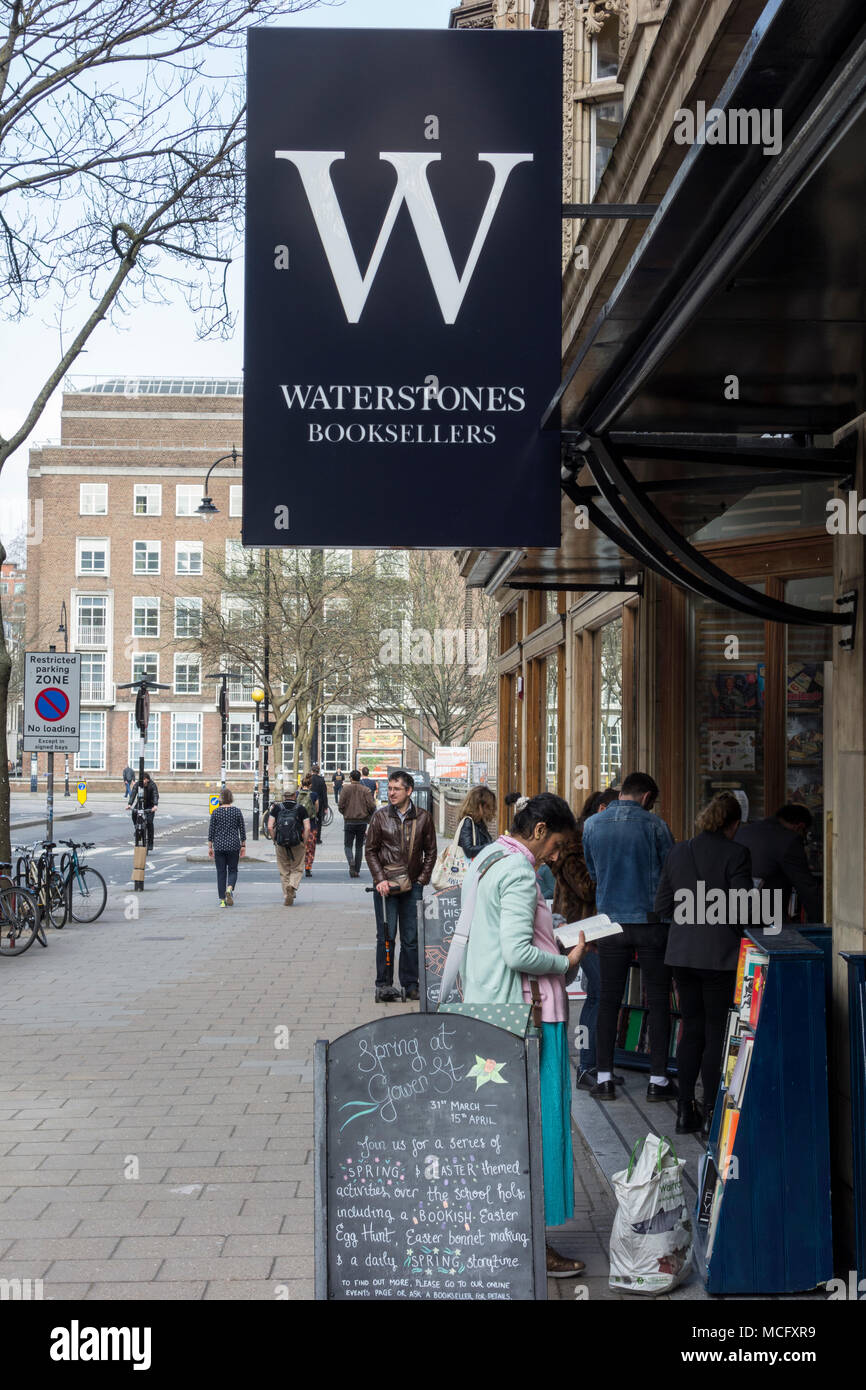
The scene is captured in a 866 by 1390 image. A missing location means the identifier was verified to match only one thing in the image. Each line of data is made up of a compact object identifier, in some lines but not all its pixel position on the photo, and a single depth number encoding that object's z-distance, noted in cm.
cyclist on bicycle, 3234
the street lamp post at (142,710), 2571
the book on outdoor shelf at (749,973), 532
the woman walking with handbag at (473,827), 1233
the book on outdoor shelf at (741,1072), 513
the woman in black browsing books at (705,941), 707
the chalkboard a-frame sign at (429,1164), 410
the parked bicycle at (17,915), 1513
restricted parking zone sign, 1773
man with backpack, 1984
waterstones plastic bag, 513
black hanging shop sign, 623
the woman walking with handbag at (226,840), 1947
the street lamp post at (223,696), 3802
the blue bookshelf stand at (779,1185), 507
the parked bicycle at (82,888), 1797
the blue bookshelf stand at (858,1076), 495
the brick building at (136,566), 7112
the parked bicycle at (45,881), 1703
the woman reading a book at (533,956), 536
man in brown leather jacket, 1173
